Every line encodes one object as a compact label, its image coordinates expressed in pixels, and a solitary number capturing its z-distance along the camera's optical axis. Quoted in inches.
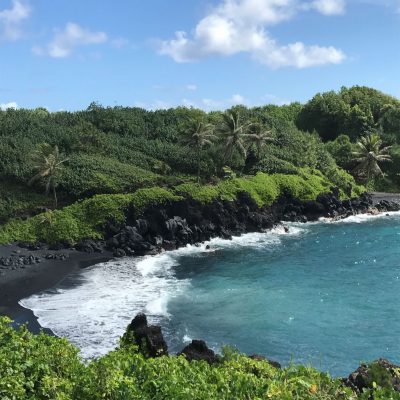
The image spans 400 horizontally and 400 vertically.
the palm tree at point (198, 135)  2864.2
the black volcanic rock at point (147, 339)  1021.2
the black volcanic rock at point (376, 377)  778.2
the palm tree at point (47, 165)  2461.9
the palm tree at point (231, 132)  2992.1
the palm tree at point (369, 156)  3555.6
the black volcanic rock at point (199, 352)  965.2
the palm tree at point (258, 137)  3155.5
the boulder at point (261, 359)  970.0
